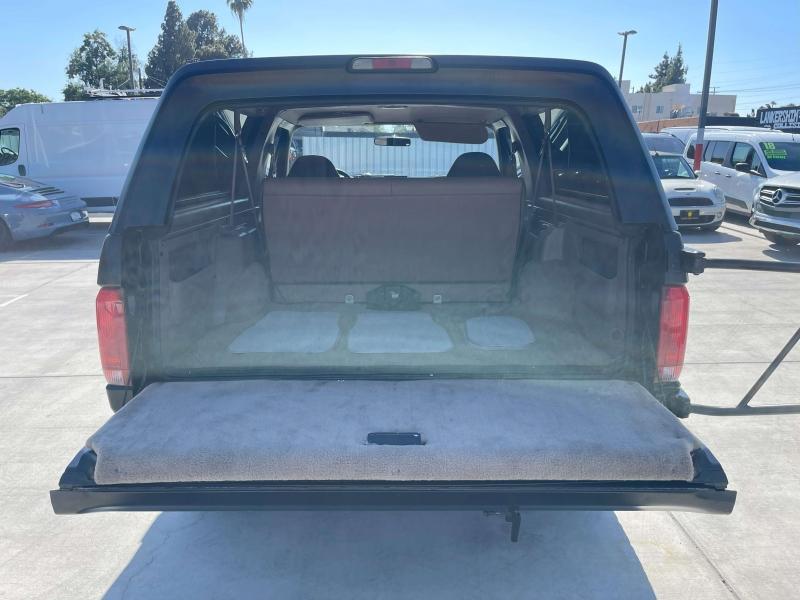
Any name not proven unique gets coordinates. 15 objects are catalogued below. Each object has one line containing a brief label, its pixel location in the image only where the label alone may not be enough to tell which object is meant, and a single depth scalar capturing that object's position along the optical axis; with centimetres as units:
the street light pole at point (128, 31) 4281
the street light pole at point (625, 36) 4741
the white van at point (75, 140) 1508
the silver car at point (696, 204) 1324
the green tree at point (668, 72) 9931
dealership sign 2446
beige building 6600
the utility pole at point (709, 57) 1864
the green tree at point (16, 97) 4514
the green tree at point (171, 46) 5234
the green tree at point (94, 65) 4859
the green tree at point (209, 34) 5834
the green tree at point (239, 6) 7200
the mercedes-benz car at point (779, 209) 1127
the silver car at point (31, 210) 1230
